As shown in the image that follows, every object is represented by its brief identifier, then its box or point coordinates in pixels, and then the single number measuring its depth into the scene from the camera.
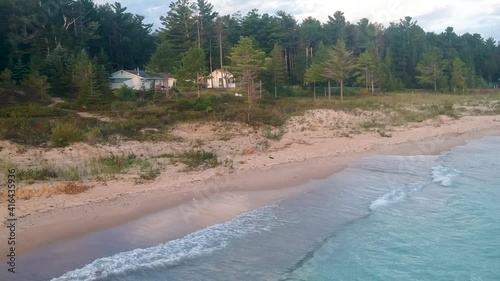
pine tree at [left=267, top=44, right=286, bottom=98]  49.12
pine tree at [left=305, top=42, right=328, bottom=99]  51.94
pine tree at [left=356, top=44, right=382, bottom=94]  57.94
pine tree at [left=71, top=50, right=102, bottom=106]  39.09
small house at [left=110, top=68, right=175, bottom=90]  50.53
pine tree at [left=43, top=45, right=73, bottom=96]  44.97
